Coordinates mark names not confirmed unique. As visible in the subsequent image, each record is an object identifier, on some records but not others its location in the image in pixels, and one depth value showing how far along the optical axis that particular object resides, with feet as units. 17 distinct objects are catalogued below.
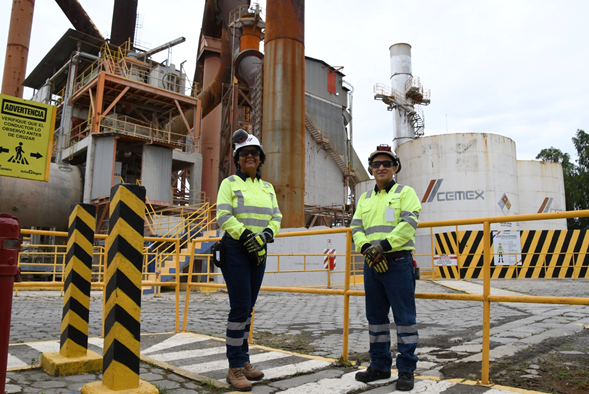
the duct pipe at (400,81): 126.31
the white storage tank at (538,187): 96.68
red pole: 8.21
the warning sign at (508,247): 64.90
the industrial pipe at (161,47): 96.53
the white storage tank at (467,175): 84.48
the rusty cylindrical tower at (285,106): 66.03
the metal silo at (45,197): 68.95
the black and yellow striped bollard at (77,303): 12.62
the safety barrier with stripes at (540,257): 60.59
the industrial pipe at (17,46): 96.02
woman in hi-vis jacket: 11.71
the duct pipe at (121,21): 110.83
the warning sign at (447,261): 57.62
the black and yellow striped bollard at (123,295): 9.51
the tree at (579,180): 134.92
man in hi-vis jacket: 11.39
